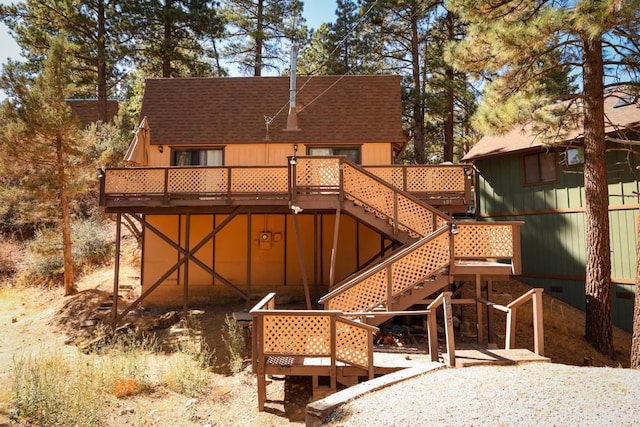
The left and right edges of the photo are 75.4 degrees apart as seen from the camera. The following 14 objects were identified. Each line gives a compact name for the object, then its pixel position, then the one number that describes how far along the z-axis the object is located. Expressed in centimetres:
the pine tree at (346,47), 2230
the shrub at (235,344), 880
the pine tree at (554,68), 1003
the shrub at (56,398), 615
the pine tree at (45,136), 1360
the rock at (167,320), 1177
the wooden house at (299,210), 709
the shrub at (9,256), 1833
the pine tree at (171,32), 2206
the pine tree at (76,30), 2086
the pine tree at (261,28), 2589
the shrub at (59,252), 1555
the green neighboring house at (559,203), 1291
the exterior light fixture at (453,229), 826
